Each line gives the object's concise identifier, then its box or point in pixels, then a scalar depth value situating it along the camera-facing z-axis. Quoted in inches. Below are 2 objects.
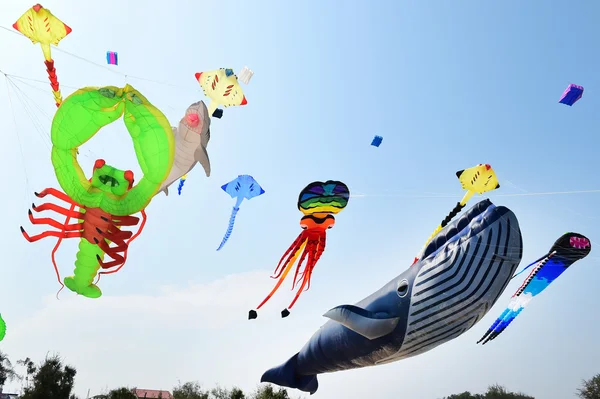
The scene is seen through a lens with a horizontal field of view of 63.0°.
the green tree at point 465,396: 1449.1
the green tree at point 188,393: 1040.1
